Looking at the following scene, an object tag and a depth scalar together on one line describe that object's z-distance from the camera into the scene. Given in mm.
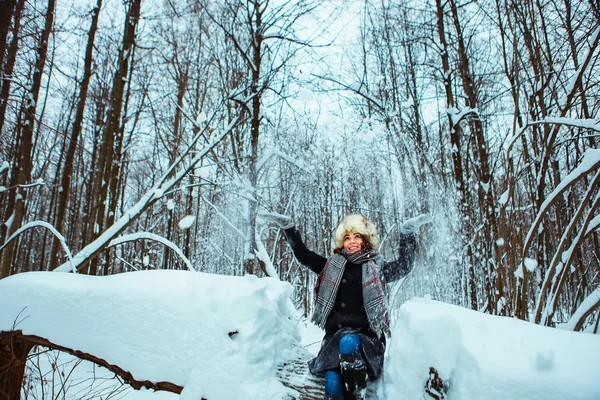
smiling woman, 1627
